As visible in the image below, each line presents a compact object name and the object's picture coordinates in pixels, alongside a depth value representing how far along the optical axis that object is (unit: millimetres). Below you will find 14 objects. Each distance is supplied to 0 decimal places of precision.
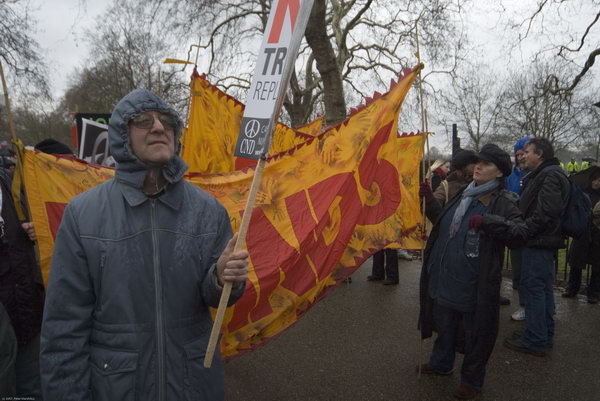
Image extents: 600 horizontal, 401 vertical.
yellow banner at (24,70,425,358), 2654
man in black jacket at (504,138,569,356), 3828
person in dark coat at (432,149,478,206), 3914
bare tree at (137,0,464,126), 9570
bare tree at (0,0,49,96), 11219
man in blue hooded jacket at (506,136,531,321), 4941
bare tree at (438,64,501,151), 33469
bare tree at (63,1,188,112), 23203
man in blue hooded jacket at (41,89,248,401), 1523
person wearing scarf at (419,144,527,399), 3008
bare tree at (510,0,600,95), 10137
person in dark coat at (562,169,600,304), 5422
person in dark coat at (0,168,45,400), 2293
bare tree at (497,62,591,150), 26281
